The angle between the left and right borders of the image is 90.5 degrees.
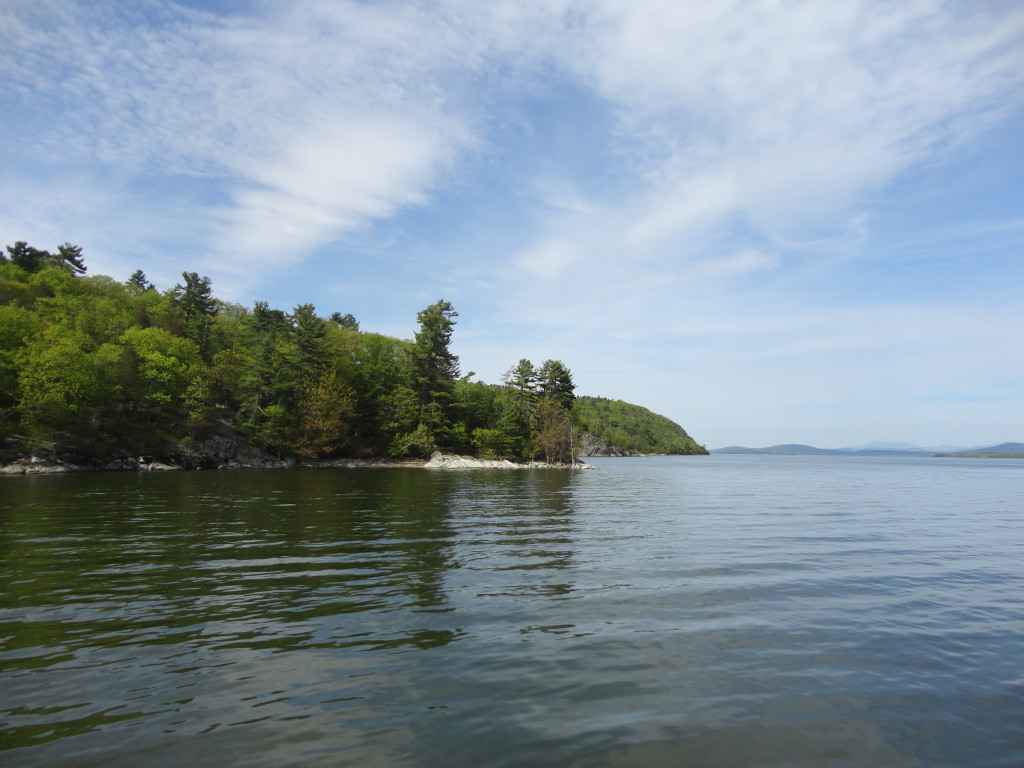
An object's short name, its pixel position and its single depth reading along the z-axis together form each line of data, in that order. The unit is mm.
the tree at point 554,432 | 101625
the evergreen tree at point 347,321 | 146600
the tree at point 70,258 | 100438
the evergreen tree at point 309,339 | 86625
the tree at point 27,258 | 93438
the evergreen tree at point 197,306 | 92000
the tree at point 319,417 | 82562
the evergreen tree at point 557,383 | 112312
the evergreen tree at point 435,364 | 96250
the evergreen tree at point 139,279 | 128250
